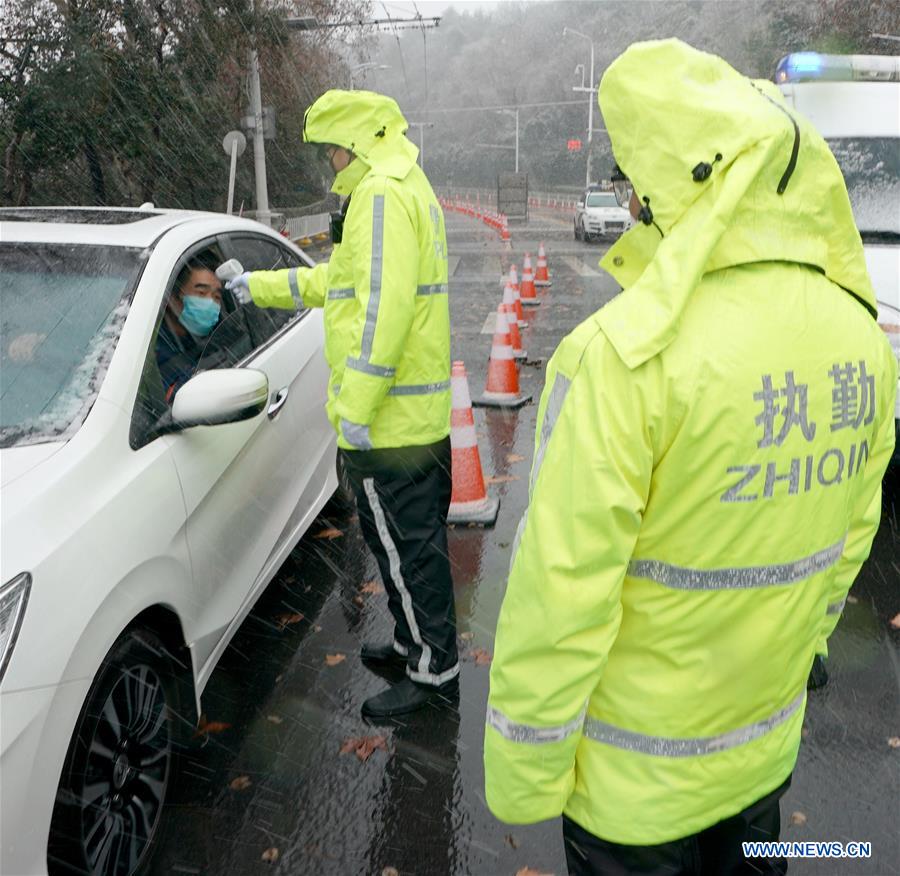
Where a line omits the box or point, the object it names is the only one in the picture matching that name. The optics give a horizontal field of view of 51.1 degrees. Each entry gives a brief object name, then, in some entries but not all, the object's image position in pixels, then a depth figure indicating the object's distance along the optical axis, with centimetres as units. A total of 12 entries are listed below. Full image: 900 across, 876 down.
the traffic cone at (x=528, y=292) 1486
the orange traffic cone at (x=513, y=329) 1002
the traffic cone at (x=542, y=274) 1727
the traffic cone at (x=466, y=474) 565
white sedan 221
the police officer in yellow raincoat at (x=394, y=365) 317
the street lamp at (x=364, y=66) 2962
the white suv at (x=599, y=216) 2713
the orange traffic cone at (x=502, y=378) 830
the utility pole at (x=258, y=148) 2283
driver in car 333
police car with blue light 723
